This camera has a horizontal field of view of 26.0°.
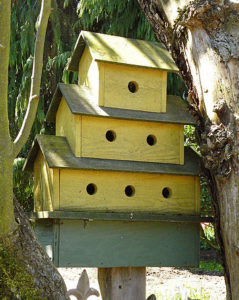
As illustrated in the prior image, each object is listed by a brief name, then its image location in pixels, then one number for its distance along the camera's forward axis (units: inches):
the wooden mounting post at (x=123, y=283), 173.2
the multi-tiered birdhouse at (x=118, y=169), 162.6
